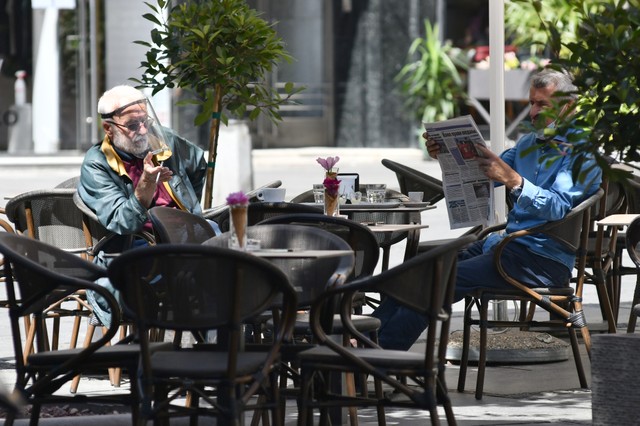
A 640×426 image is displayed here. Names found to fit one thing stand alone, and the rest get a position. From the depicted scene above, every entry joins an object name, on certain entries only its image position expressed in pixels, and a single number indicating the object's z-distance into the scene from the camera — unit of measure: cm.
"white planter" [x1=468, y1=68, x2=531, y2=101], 4175
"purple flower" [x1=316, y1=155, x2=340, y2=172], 1336
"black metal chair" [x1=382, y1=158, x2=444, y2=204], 1694
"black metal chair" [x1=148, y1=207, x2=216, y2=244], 1138
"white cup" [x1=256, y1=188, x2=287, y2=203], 1352
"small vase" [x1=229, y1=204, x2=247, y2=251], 974
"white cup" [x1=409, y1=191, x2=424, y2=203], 1496
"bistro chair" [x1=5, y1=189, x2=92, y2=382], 1393
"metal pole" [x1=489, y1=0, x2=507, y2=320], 1554
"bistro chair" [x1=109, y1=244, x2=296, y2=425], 855
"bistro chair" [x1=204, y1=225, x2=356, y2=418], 1034
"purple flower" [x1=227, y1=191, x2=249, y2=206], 966
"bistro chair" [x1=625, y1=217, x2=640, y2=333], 1255
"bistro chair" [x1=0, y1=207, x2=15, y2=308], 1478
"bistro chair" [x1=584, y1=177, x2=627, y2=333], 1509
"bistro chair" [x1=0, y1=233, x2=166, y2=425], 921
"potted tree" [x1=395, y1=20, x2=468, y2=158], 4737
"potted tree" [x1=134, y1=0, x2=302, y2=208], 1490
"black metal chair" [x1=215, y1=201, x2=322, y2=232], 1289
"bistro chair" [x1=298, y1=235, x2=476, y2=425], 913
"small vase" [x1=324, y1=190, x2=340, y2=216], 1262
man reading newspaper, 1267
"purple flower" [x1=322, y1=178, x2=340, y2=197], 1254
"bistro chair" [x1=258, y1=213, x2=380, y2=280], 1132
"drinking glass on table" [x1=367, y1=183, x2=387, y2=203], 1434
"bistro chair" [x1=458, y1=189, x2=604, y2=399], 1303
